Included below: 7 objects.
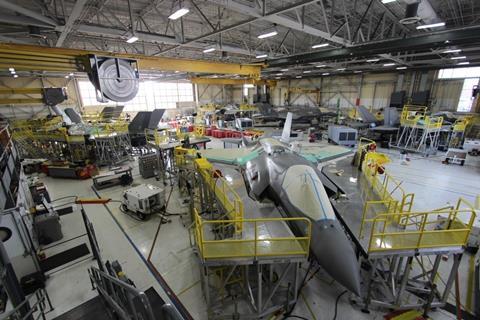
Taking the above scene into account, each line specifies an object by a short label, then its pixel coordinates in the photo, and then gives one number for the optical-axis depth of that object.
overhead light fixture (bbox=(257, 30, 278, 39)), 11.46
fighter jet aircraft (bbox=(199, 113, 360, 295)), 4.58
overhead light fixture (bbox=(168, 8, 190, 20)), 8.22
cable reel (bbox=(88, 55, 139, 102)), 7.38
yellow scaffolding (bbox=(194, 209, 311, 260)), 4.80
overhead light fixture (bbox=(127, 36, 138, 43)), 11.43
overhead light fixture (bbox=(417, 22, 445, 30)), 10.04
